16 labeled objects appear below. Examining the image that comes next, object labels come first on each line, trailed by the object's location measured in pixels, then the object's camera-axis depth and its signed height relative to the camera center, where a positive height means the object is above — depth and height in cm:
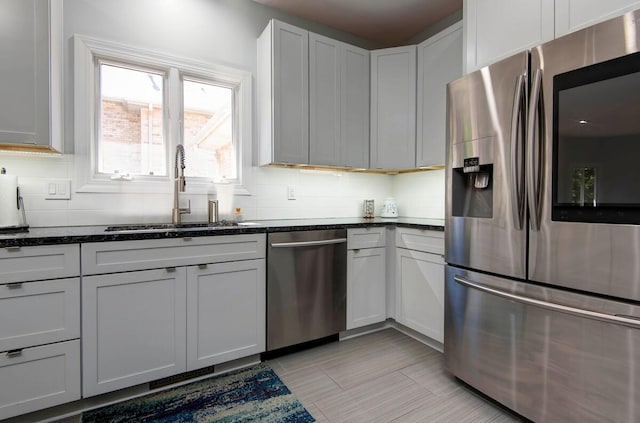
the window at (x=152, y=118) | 216 +68
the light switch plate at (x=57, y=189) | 204 +12
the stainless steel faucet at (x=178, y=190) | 226 +13
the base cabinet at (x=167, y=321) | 167 -66
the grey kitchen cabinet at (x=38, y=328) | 148 -58
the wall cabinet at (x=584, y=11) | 137 +89
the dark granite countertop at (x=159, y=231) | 153 -14
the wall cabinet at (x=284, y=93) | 251 +92
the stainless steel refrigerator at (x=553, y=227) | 123 -8
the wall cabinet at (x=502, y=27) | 163 +101
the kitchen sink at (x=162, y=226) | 207 -13
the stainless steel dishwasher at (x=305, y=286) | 218 -56
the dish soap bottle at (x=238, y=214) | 264 -5
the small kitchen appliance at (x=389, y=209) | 332 +0
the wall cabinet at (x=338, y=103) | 267 +92
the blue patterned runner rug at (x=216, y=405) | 164 -108
